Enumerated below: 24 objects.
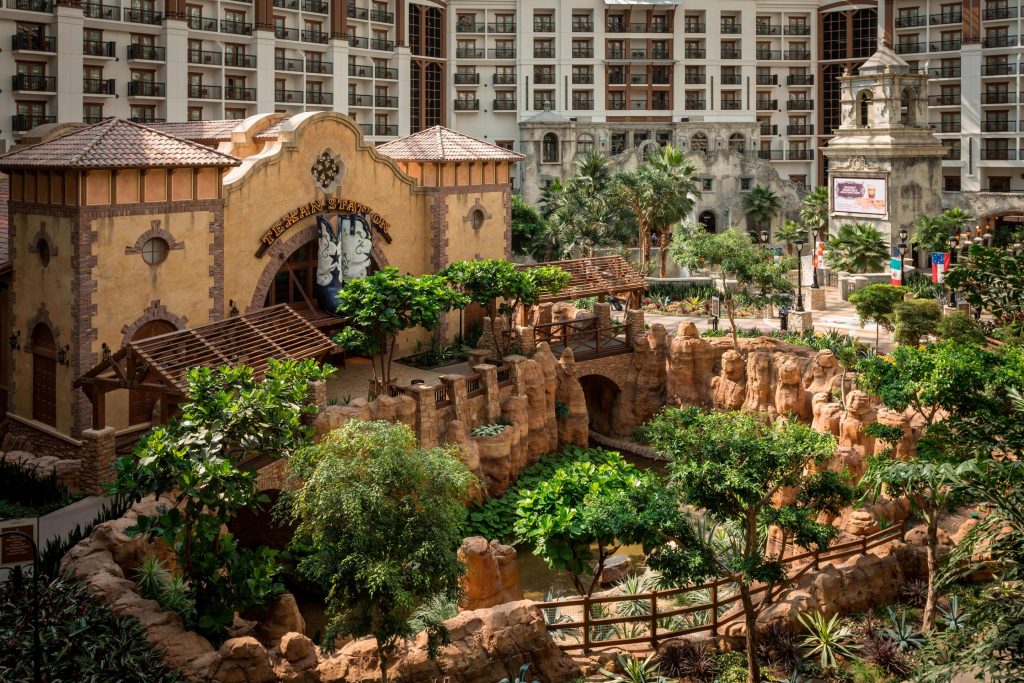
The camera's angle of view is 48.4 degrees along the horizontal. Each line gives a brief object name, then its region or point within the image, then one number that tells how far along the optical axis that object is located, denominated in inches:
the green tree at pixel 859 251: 2338.8
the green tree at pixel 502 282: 1578.5
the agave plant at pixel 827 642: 957.2
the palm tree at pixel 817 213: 2738.7
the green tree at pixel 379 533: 804.6
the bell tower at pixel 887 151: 2513.5
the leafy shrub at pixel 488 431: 1480.1
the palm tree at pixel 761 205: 2957.7
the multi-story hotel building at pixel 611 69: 2770.7
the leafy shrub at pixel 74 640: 773.3
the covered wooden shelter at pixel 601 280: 1796.3
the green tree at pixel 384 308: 1398.9
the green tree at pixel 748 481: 871.7
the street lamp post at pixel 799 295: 2041.1
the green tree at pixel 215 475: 871.1
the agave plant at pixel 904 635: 973.4
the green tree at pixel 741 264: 1834.4
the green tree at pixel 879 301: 1720.0
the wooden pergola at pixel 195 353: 1159.6
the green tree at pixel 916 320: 1600.6
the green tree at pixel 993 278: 886.4
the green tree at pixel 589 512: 879.1
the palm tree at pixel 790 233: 2608.8
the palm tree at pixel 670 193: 2370.8
